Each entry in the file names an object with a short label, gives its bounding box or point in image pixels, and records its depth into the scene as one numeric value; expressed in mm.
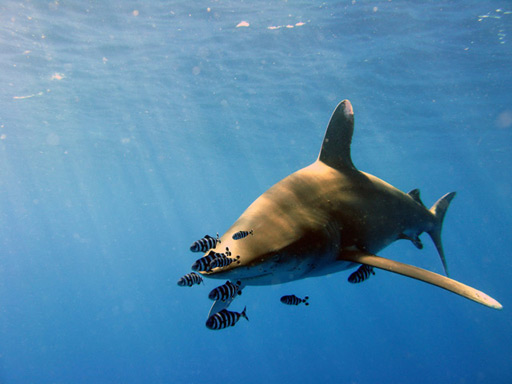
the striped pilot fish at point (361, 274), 4883
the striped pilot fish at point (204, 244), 3127
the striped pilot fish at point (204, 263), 2271
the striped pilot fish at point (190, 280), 3238
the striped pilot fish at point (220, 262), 2152
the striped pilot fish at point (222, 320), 2994
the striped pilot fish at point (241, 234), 2633
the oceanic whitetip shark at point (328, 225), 2578
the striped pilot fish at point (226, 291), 2752
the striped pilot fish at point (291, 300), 4958
